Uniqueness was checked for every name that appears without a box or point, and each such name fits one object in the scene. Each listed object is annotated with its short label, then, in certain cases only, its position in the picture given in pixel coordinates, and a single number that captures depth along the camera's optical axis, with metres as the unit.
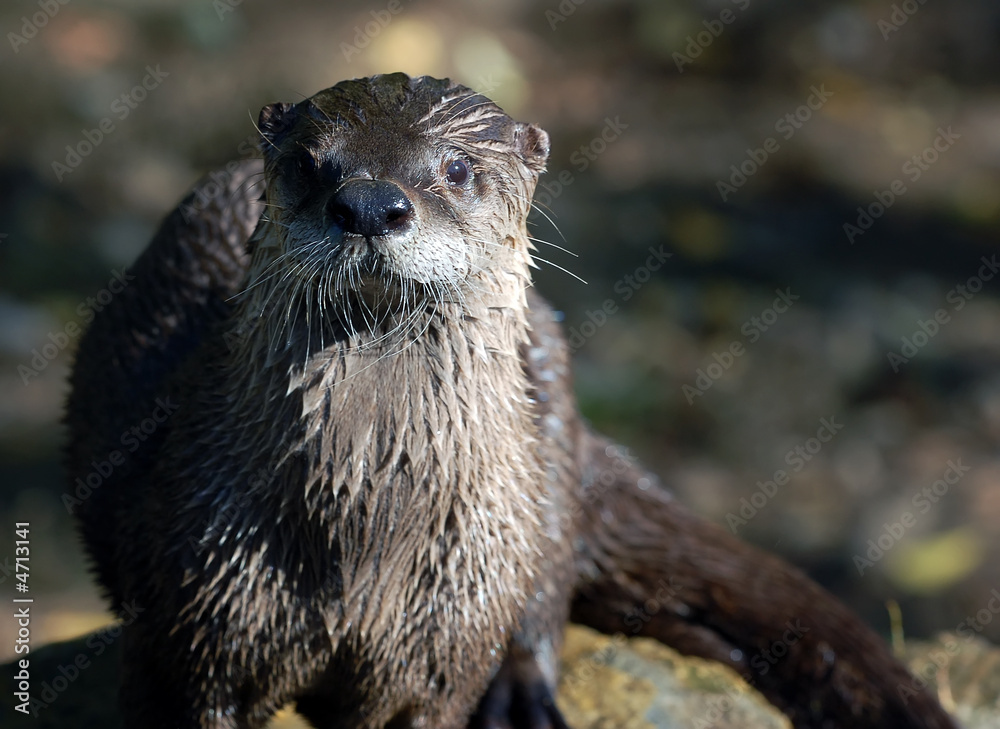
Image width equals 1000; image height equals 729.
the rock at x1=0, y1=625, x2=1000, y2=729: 4.60
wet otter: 4.41
